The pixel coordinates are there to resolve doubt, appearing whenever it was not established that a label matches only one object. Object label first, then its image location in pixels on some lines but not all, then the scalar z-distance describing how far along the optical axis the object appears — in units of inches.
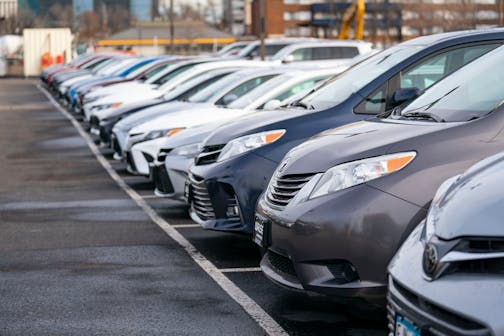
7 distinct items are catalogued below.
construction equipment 1729.8
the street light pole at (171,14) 2582.2
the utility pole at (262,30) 1238.3
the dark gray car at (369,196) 229.3
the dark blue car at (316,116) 330.6
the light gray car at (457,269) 156.7
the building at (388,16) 3346.5
